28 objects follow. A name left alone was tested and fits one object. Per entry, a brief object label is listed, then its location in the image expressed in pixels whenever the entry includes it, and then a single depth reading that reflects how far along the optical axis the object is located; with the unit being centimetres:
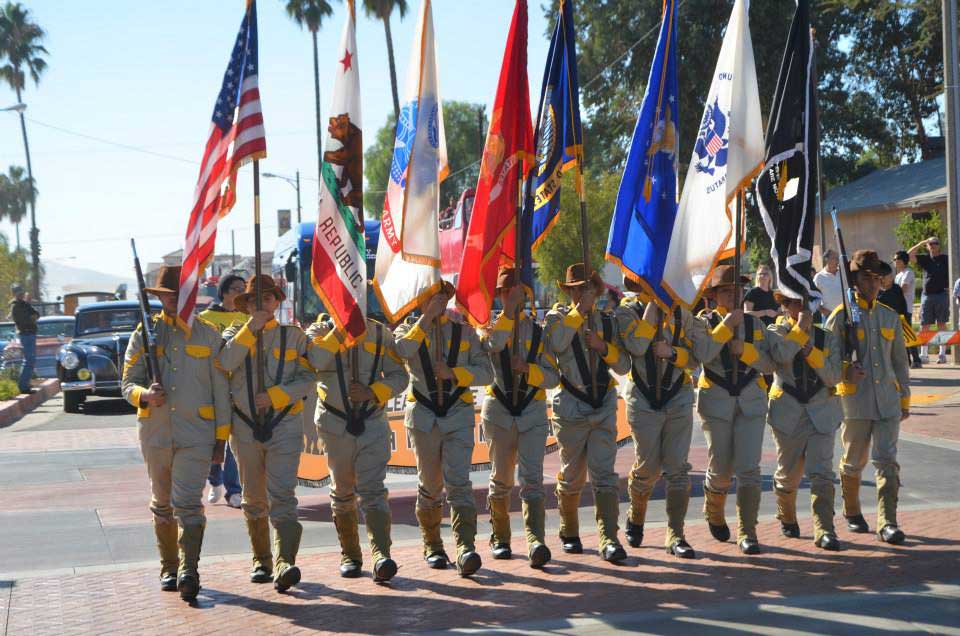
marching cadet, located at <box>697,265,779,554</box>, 816
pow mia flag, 839
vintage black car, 2042
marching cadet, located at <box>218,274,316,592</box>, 731
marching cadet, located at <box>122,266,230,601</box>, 725
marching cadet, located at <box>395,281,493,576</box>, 770
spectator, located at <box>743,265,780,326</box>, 1363
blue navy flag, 859
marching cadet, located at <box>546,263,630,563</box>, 801
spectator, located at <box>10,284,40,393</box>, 2131
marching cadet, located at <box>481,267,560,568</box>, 793
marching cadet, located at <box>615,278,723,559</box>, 815
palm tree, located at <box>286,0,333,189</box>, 5019
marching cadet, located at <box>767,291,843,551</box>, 826
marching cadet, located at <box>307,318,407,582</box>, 756
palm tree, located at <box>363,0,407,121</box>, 4075
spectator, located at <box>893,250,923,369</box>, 1830
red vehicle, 1711
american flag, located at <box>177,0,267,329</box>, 763
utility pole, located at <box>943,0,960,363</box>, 2006
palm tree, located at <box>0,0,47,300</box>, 6378
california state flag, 790
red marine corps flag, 815
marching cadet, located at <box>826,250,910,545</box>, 841
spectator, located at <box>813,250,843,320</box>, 1567
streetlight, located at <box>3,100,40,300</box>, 6558
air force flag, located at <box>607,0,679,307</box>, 849
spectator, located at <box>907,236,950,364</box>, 1984
